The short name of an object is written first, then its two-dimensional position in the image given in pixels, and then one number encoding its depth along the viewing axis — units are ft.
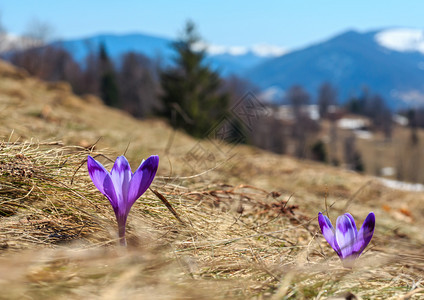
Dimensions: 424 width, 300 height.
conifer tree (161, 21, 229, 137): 77.21
